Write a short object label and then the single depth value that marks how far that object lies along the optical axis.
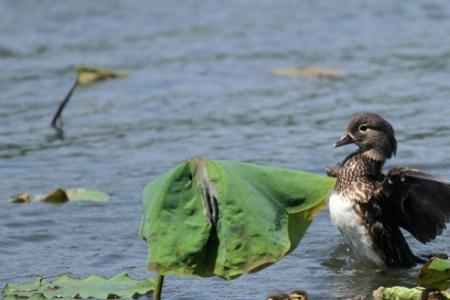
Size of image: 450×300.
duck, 15.72
